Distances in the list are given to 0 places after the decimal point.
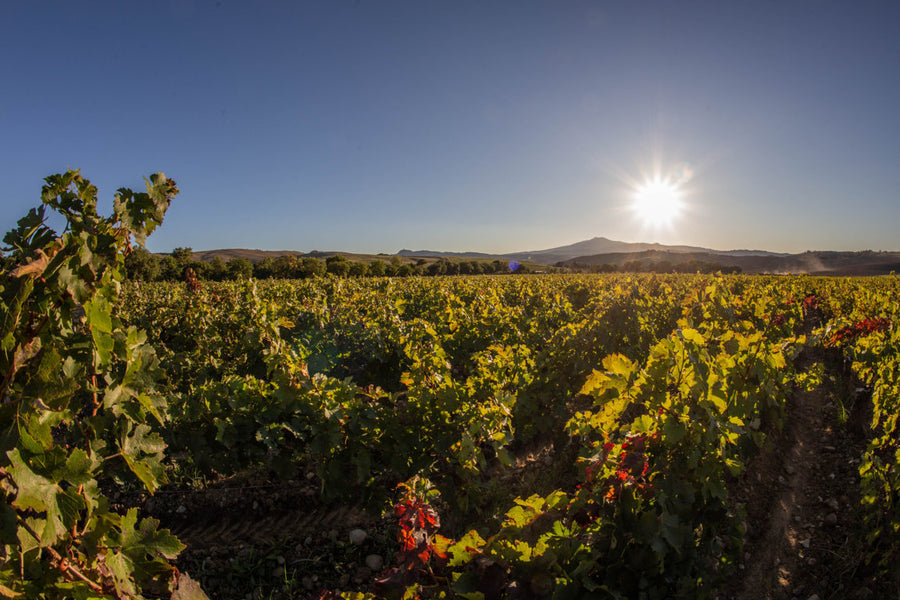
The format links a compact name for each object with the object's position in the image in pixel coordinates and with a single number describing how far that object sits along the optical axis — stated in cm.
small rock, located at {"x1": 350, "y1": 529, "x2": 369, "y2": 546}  370
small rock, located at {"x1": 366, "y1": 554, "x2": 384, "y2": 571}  342
